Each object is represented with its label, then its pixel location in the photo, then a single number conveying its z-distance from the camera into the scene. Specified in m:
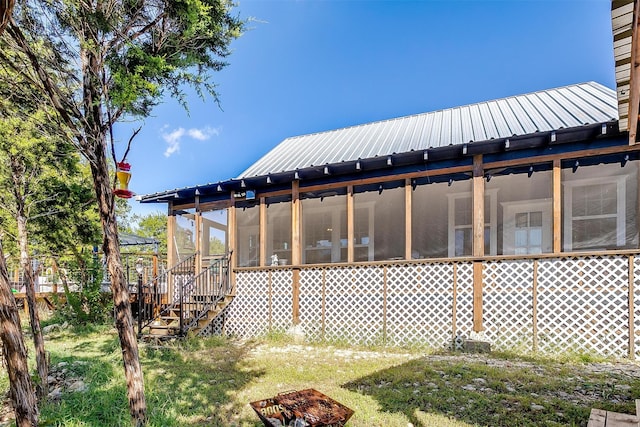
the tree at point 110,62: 3.15
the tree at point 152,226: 26.84
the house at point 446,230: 5.86
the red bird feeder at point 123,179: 3.81
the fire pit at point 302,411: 2.76
